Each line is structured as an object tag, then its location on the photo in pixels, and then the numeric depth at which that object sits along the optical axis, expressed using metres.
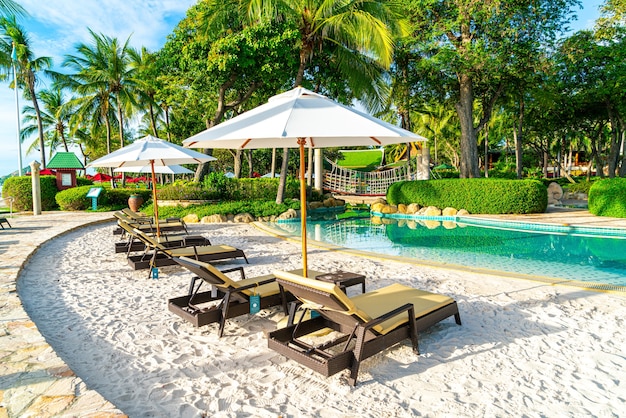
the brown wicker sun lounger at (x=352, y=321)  2.98
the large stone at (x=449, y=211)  15.55
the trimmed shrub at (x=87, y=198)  18.42
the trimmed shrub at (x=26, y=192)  18.45
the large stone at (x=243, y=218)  14.39
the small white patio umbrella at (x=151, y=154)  7.45
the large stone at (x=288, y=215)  15.08
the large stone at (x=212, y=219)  14.18
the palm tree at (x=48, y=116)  36.28
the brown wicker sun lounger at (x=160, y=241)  7.81
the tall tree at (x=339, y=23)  13.53
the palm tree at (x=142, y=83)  24.54
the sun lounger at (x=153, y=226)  9.38
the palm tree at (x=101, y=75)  24.66
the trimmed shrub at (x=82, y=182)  22.58
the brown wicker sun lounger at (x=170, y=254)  6.49
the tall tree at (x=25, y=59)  22.03
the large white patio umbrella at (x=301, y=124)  3.43
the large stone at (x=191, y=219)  14.37
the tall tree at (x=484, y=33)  14.63
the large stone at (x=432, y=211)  15.96
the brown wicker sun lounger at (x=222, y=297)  3.93
